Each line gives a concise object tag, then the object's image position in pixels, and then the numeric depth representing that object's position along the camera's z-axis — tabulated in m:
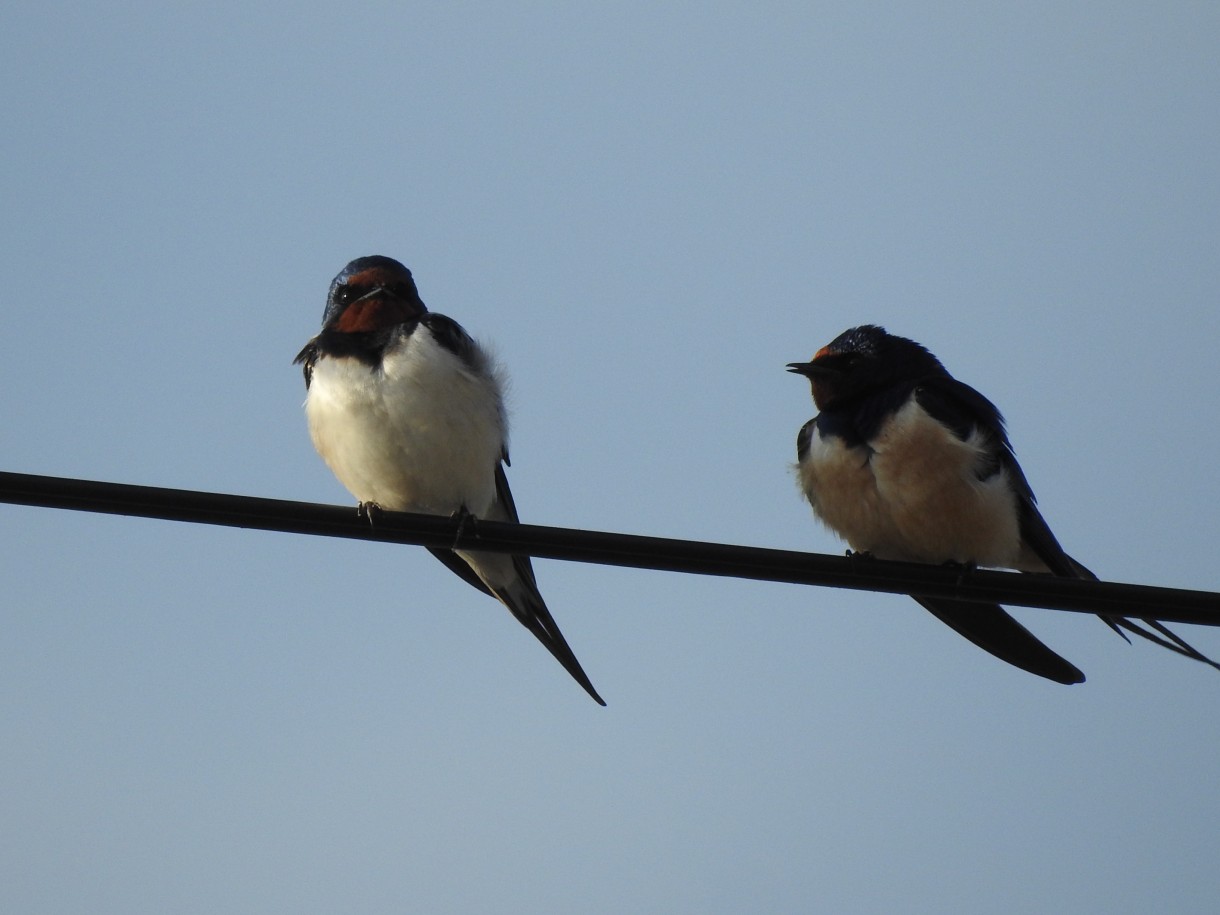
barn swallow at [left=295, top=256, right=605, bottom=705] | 9.11
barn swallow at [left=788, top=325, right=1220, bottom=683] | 9.33
